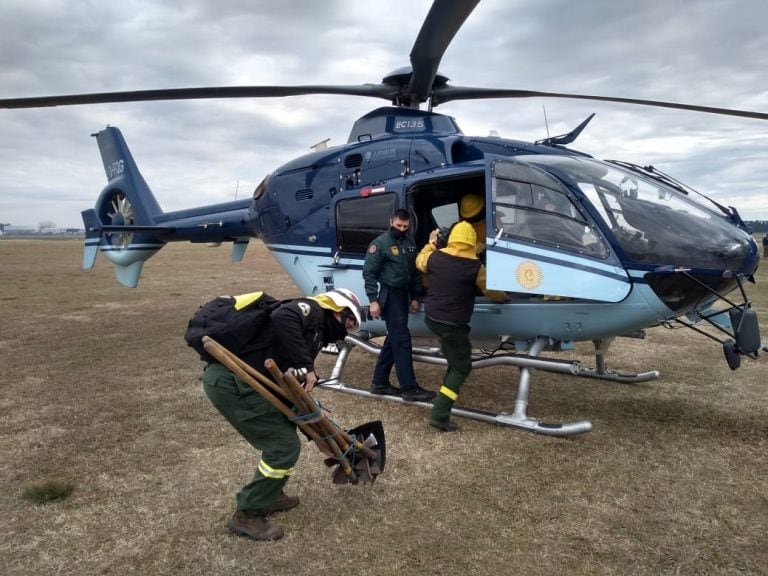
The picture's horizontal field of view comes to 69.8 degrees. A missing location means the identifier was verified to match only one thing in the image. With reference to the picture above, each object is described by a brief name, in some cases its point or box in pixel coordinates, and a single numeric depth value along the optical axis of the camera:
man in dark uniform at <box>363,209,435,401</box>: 5.15
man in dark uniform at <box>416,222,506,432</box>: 4.61
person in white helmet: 2.96
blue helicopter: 4.23
